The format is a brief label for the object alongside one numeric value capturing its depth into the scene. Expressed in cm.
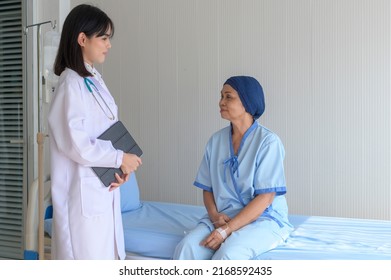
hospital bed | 212
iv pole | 224
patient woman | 217
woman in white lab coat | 189
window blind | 378
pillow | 307
